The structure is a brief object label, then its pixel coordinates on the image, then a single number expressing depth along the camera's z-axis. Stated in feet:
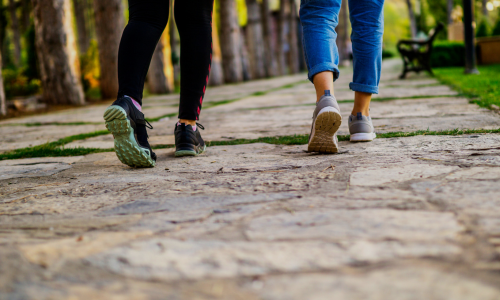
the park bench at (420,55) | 26.91
